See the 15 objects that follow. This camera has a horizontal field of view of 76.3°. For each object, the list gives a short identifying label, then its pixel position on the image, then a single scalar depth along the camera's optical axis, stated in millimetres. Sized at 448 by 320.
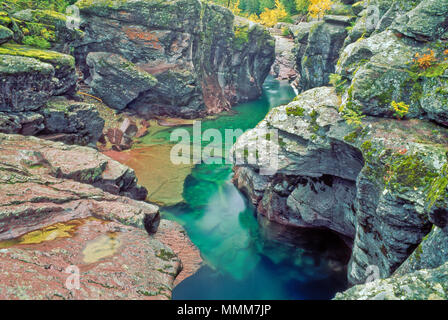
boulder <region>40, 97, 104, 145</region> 18172
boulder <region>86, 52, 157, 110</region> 28531
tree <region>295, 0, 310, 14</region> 61531
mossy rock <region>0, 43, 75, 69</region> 16456
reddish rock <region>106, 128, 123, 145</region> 25031
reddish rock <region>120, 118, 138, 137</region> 27000
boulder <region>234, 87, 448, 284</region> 8312
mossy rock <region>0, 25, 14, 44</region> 16344
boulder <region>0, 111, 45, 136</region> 15184
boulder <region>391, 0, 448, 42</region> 9938
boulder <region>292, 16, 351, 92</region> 29578
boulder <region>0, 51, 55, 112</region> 15289
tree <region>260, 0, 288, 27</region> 64875
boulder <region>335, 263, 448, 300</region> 4383
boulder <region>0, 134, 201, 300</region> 7194
